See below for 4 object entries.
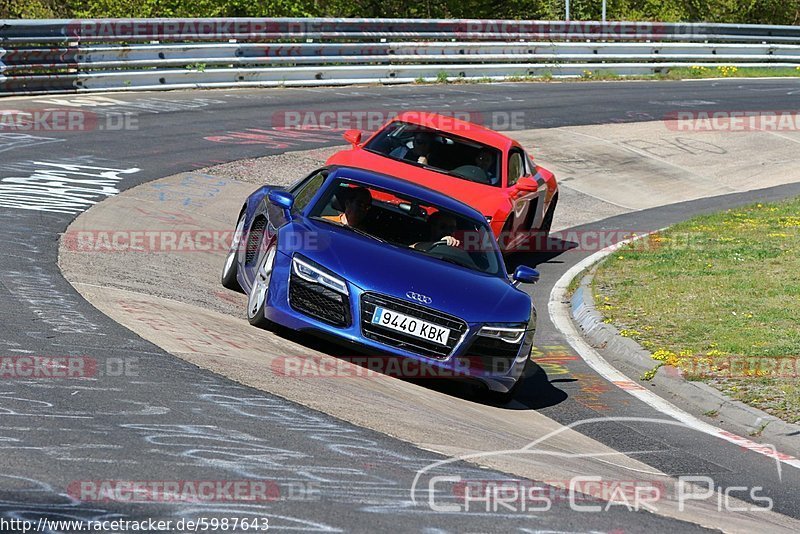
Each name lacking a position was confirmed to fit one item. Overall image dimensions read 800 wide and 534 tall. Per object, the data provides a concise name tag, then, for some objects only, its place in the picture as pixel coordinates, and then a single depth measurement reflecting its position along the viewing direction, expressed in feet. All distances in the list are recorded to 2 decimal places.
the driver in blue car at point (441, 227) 65.16
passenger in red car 90.12
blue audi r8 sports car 55.36
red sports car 86.28
